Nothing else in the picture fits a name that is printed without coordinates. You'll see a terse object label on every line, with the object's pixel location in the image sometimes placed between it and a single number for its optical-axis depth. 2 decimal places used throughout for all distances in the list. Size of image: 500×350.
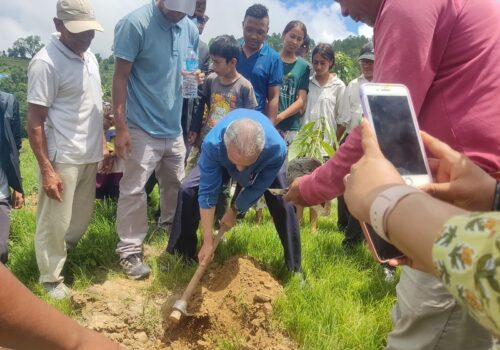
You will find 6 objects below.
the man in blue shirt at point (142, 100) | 3.32
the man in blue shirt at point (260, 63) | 4.44
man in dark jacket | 3.51
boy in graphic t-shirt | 4.07
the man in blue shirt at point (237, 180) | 2.75
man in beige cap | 3.00
